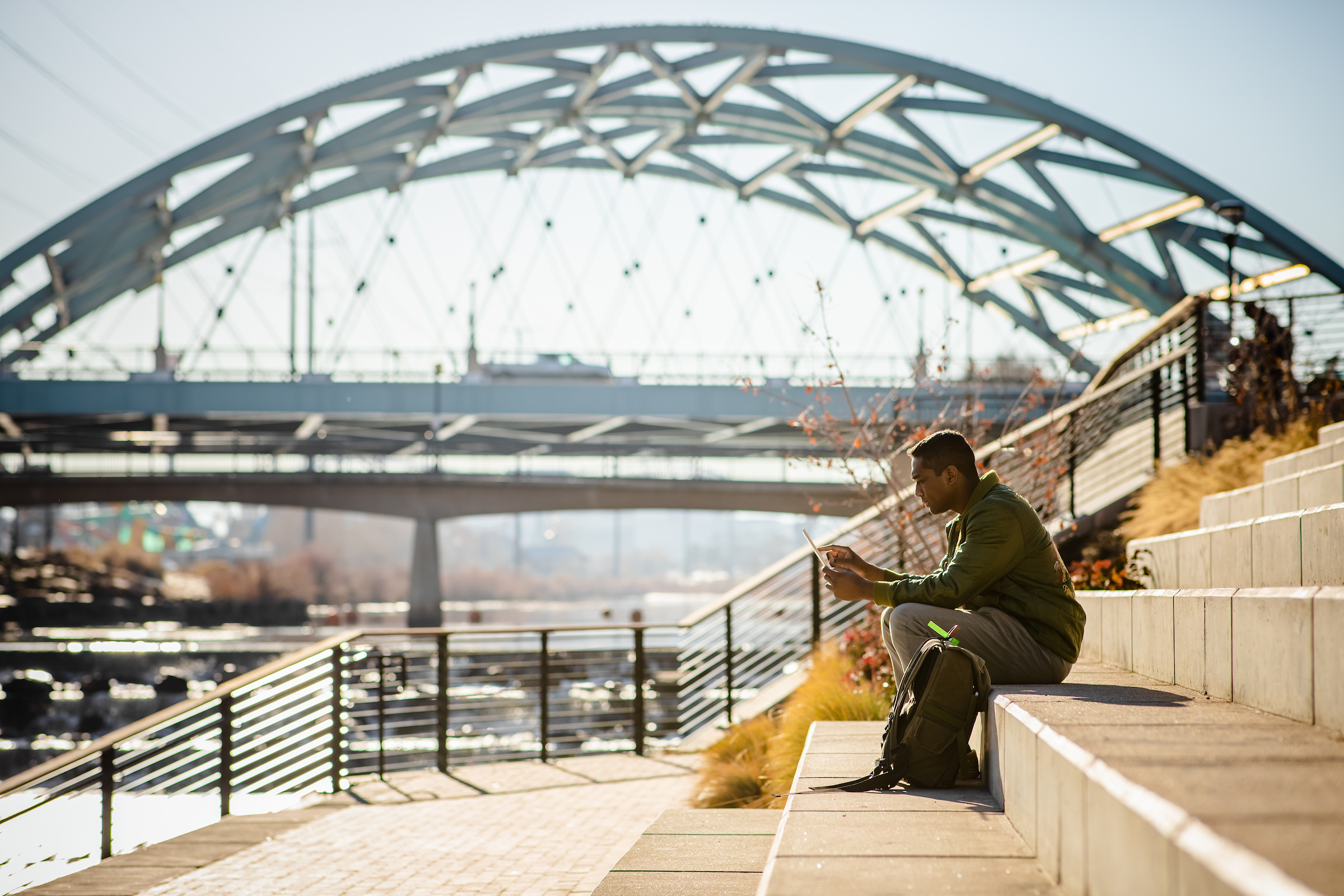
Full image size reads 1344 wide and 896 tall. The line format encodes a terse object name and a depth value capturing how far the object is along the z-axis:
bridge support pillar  50.16
